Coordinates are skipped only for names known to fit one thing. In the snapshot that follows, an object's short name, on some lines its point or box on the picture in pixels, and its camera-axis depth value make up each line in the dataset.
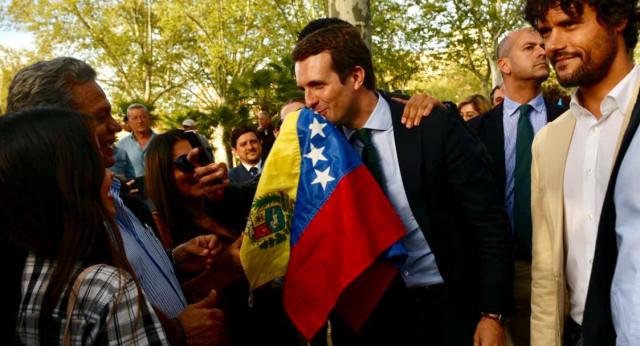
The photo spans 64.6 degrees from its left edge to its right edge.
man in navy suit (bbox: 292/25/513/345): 2.31
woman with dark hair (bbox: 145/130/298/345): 3.12
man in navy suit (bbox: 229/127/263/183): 6.36
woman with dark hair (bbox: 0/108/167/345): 1.39
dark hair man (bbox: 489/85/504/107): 6.41
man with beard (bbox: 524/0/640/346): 1.93
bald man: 3.23
